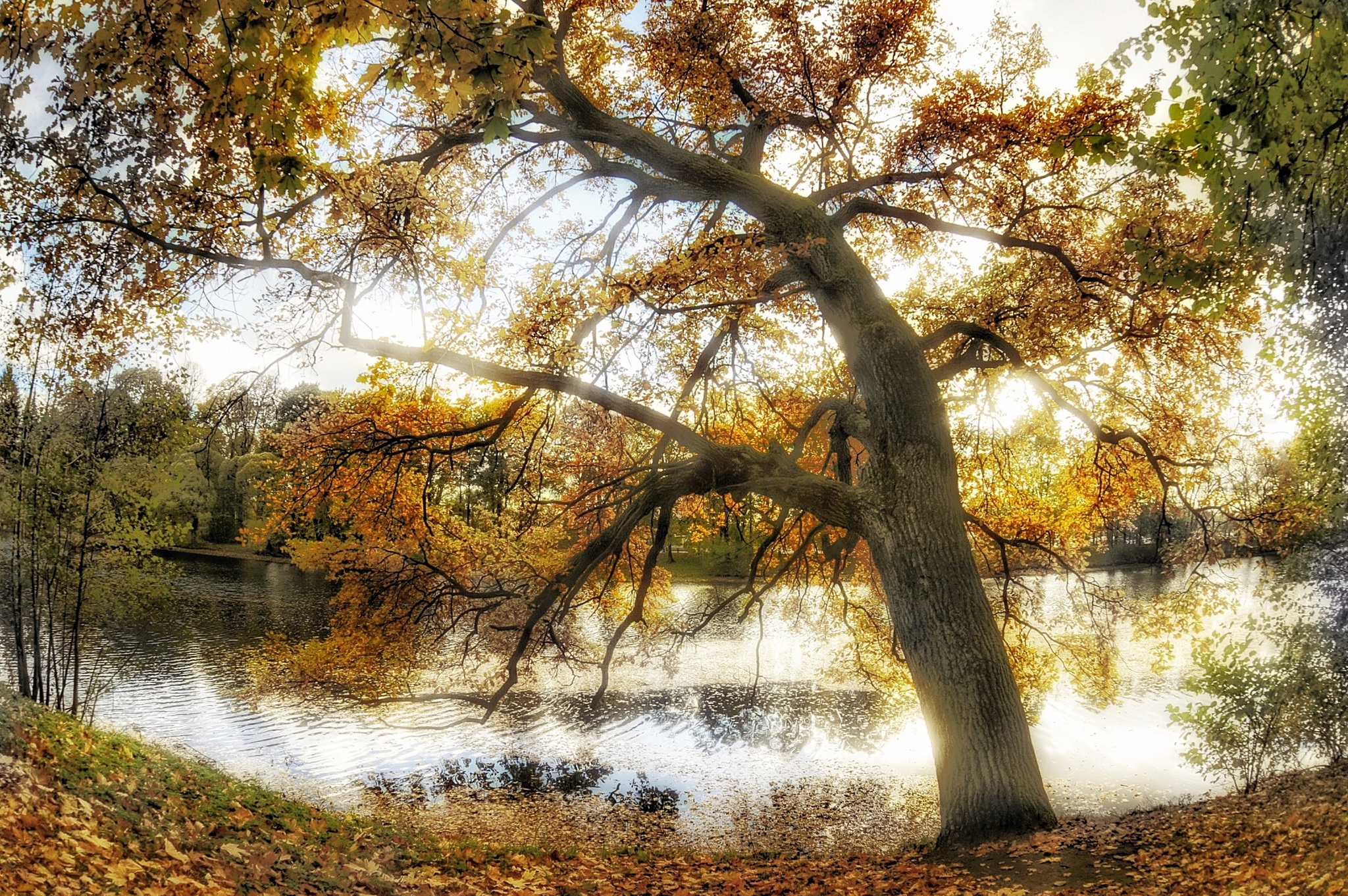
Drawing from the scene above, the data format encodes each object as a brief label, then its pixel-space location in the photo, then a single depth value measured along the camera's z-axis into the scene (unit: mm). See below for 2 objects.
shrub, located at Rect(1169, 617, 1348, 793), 6969
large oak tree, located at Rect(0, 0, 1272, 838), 3451
